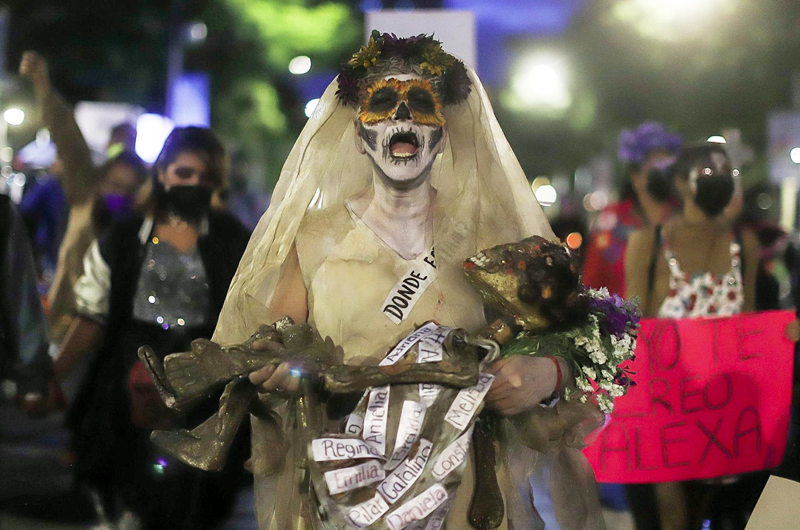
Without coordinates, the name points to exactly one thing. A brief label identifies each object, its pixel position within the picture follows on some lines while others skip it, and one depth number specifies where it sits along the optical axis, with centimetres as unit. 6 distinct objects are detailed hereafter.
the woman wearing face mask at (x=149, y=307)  1074
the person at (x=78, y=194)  1389
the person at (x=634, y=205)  1295
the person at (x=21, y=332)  955
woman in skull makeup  650
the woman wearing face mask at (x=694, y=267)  1054
